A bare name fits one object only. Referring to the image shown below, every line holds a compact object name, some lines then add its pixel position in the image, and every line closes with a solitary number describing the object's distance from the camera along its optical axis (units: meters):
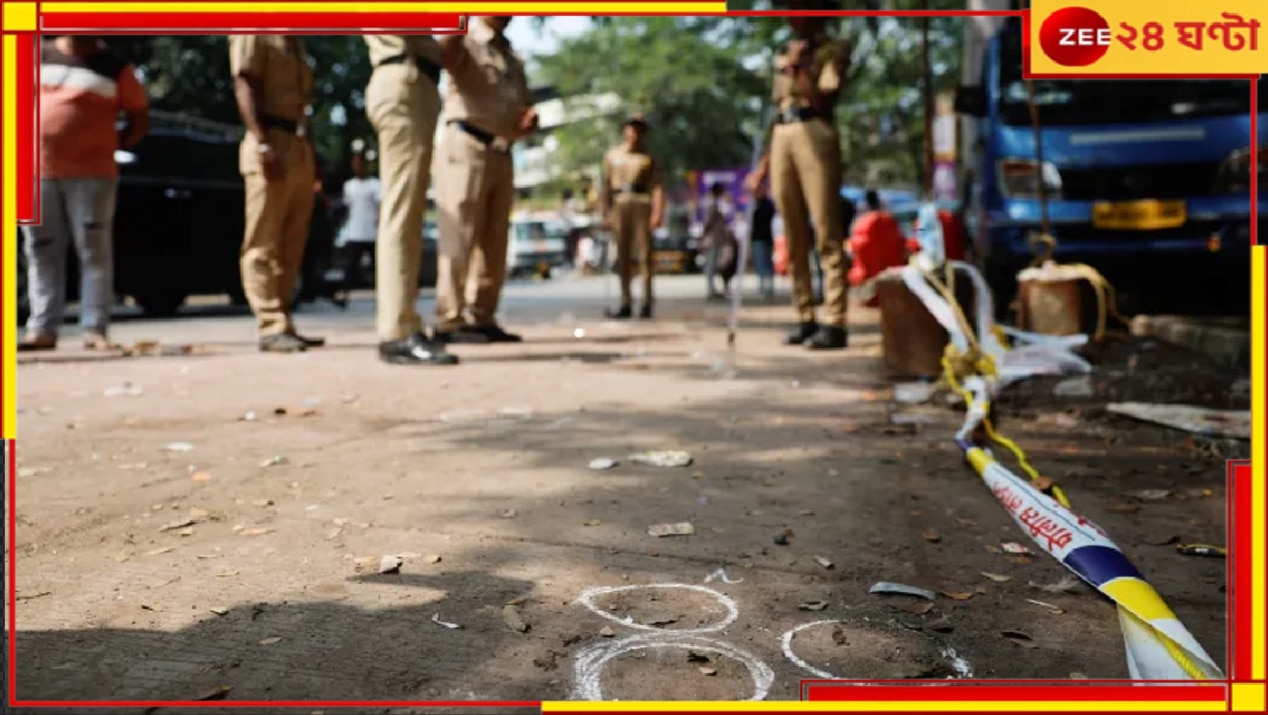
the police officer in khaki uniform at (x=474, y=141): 7.59
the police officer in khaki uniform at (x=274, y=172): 7.12
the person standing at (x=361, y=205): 14.09
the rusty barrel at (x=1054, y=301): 6.59
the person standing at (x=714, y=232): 17.19
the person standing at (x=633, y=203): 11.86
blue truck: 7.55
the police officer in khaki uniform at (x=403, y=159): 6.57
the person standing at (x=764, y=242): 17.83
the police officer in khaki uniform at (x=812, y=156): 7.55
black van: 11.15
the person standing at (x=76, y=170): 7.02
